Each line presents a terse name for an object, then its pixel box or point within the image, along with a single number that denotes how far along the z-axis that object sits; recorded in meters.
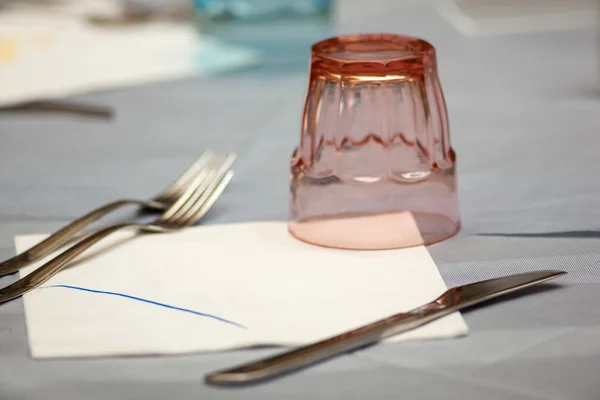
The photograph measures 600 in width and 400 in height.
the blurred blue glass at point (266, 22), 1.42
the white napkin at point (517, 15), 1.45
